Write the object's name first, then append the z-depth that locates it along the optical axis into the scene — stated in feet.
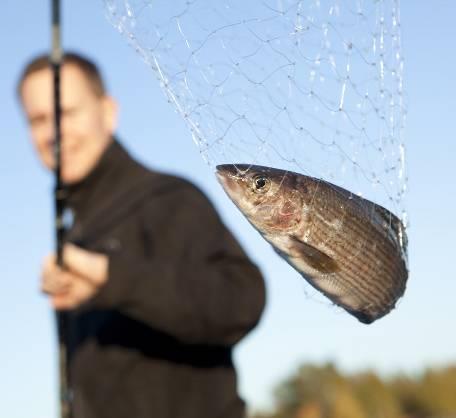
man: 9.04
